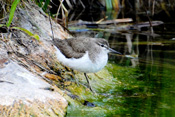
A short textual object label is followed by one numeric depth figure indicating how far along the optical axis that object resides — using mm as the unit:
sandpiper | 9727
